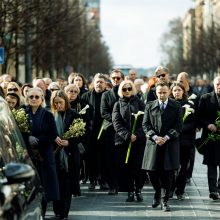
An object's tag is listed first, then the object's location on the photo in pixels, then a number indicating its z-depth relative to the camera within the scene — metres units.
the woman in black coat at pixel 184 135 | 14.11
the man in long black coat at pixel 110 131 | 14.90
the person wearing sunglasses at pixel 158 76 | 15.61
